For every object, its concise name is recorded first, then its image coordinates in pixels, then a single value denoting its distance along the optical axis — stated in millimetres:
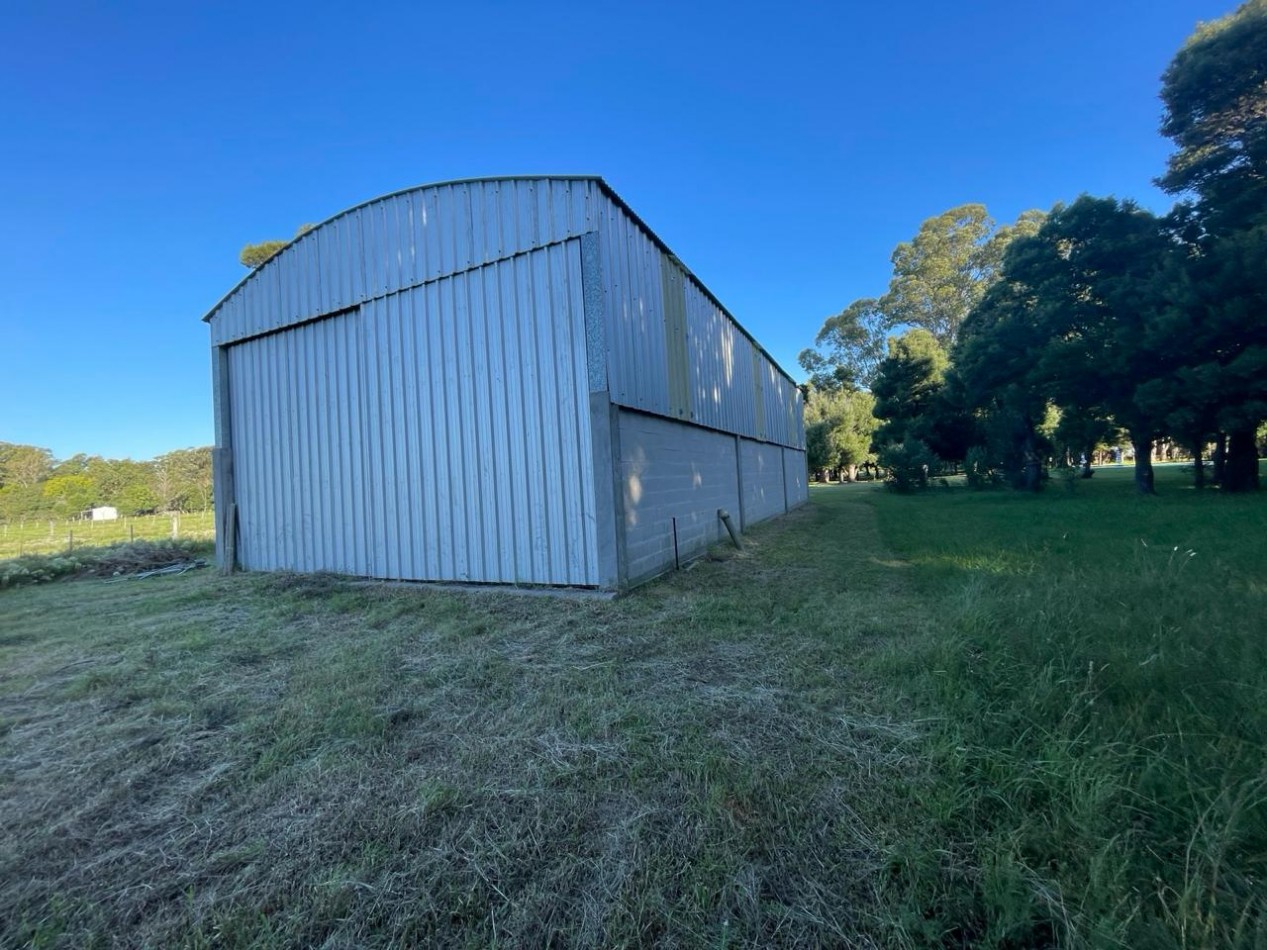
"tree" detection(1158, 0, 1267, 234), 13750
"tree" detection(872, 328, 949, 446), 28219
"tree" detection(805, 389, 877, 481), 37719
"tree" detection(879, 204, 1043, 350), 34906
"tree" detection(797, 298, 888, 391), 42938
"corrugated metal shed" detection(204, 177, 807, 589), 6129
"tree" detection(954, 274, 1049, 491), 19219
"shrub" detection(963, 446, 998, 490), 23875
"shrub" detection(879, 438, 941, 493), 24922
